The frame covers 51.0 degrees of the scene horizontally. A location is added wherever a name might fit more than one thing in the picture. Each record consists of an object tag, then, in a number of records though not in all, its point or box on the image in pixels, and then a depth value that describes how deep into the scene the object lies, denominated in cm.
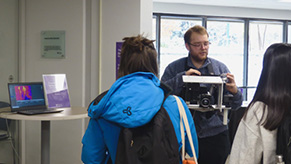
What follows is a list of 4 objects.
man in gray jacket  206
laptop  249
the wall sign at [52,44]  334
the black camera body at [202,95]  195
